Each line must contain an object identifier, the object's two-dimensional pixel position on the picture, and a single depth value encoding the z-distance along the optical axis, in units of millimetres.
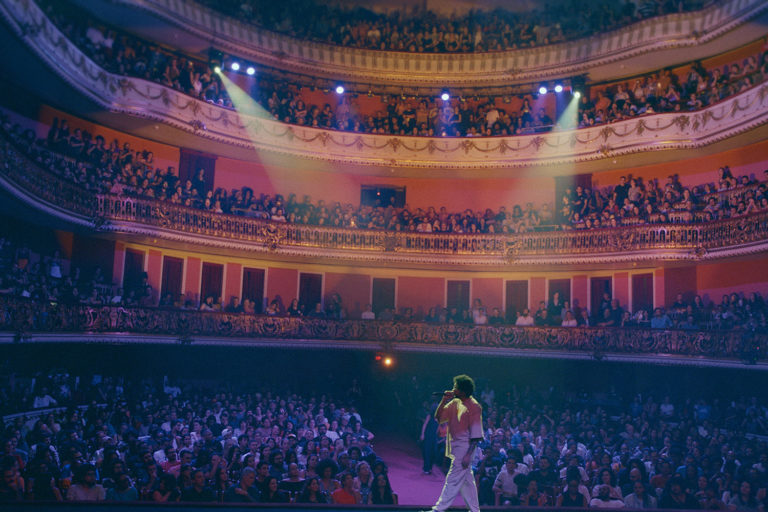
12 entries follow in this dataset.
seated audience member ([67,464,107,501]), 7809
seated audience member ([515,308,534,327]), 22014
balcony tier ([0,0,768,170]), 17906
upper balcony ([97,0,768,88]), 20641
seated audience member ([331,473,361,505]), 8266
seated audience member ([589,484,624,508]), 8711
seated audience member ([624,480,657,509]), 9391
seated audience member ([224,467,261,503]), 8281
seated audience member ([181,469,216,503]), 8117
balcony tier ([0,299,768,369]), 15938
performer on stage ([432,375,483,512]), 6910
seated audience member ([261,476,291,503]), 8170
